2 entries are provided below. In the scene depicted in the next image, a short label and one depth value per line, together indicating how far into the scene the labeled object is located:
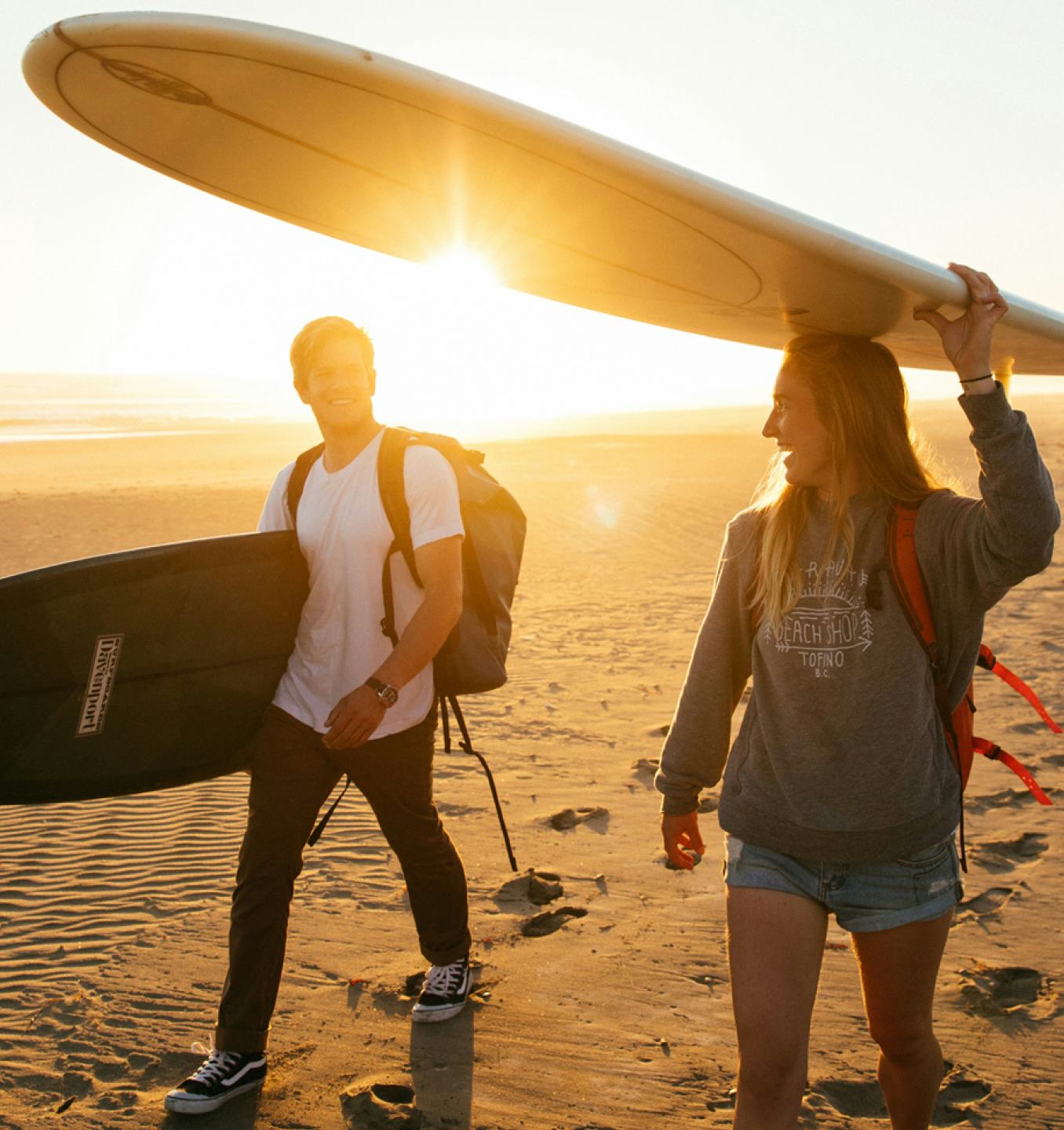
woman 2.06
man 2.91
